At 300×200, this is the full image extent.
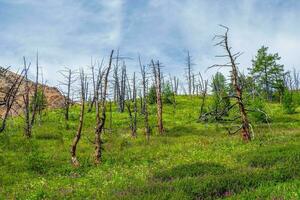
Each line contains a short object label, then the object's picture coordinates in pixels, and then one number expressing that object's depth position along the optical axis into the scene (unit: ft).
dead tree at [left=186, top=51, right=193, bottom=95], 227.68
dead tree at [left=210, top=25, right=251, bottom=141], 59.64
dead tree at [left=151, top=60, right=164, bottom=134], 94.82
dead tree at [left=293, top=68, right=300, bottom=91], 286.55
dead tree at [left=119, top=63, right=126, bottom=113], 150.75
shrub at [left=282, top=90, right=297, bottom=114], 118.04
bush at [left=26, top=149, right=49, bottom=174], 49.17
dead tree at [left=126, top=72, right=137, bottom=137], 84.12
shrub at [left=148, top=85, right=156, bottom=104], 164.22
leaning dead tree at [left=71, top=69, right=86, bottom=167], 50.85
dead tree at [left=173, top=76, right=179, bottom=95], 273.22
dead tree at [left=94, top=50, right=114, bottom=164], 51.71
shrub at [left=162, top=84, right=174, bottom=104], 173.56
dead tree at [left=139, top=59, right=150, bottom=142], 112.52
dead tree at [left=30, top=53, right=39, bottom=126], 108.22
